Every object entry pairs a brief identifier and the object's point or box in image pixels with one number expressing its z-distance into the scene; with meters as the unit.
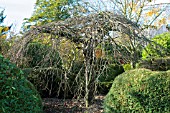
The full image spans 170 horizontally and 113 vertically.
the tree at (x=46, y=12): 18.59
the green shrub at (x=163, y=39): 9.86
